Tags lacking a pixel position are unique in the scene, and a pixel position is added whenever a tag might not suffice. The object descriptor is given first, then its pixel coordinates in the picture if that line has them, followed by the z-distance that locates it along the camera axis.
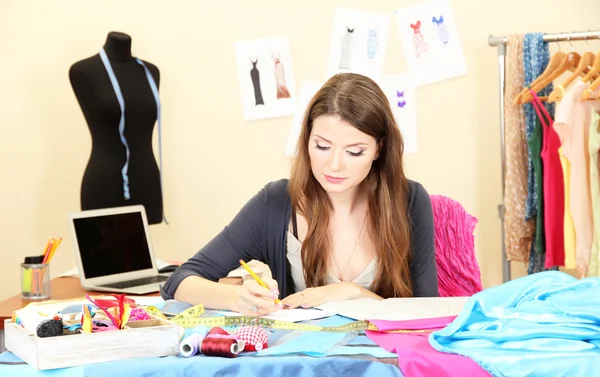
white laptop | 2.82
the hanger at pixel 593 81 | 3.18
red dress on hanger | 3.43
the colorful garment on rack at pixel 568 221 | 3.32
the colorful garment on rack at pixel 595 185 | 3.22
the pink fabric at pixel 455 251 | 2.58
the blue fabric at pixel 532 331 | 1.42
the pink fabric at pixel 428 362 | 1.42
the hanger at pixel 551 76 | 3.49
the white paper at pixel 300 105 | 4.19
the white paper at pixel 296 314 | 1.79
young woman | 2.18
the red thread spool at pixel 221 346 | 1.47
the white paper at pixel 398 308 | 1.76
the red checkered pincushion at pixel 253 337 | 1.51
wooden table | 2.45
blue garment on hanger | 3.60
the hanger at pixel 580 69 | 3.39
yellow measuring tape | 1.69
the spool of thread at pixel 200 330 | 1.55
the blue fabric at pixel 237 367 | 1.42
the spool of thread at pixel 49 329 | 1.44
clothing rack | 3.69
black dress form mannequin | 3.39
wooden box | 1.42
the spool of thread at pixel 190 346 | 1.48
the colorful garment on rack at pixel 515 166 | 3.63
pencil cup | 2.65
